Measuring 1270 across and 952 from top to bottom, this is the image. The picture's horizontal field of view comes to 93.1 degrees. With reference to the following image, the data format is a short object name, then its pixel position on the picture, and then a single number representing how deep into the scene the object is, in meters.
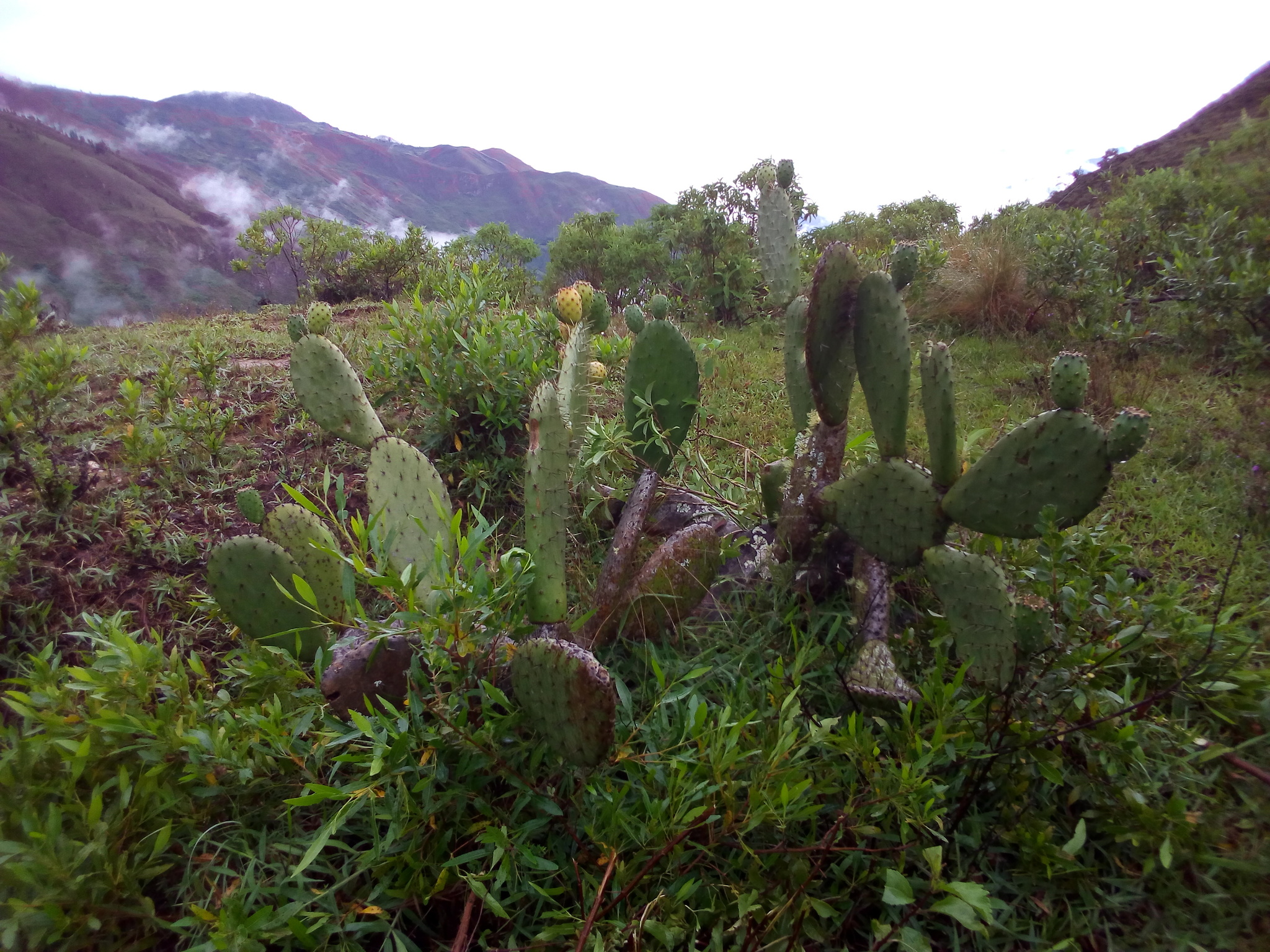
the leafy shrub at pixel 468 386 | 2.96
